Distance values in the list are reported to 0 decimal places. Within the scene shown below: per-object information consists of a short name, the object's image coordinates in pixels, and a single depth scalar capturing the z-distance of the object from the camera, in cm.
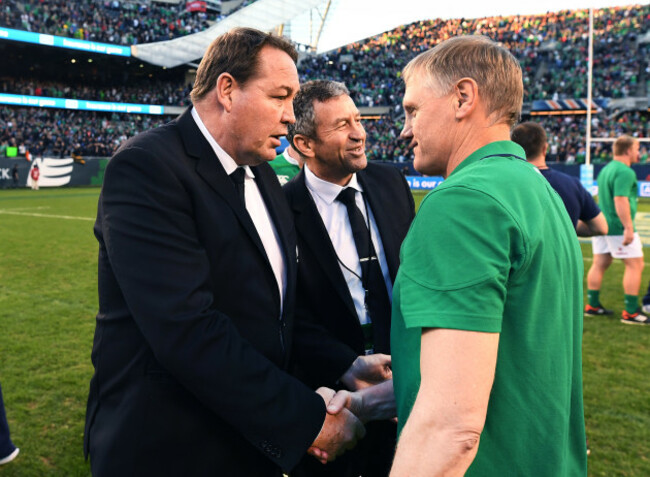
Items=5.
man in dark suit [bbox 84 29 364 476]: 156
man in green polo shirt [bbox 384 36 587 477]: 102
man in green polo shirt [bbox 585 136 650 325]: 655
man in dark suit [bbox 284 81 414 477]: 231
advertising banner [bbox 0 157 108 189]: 2927
